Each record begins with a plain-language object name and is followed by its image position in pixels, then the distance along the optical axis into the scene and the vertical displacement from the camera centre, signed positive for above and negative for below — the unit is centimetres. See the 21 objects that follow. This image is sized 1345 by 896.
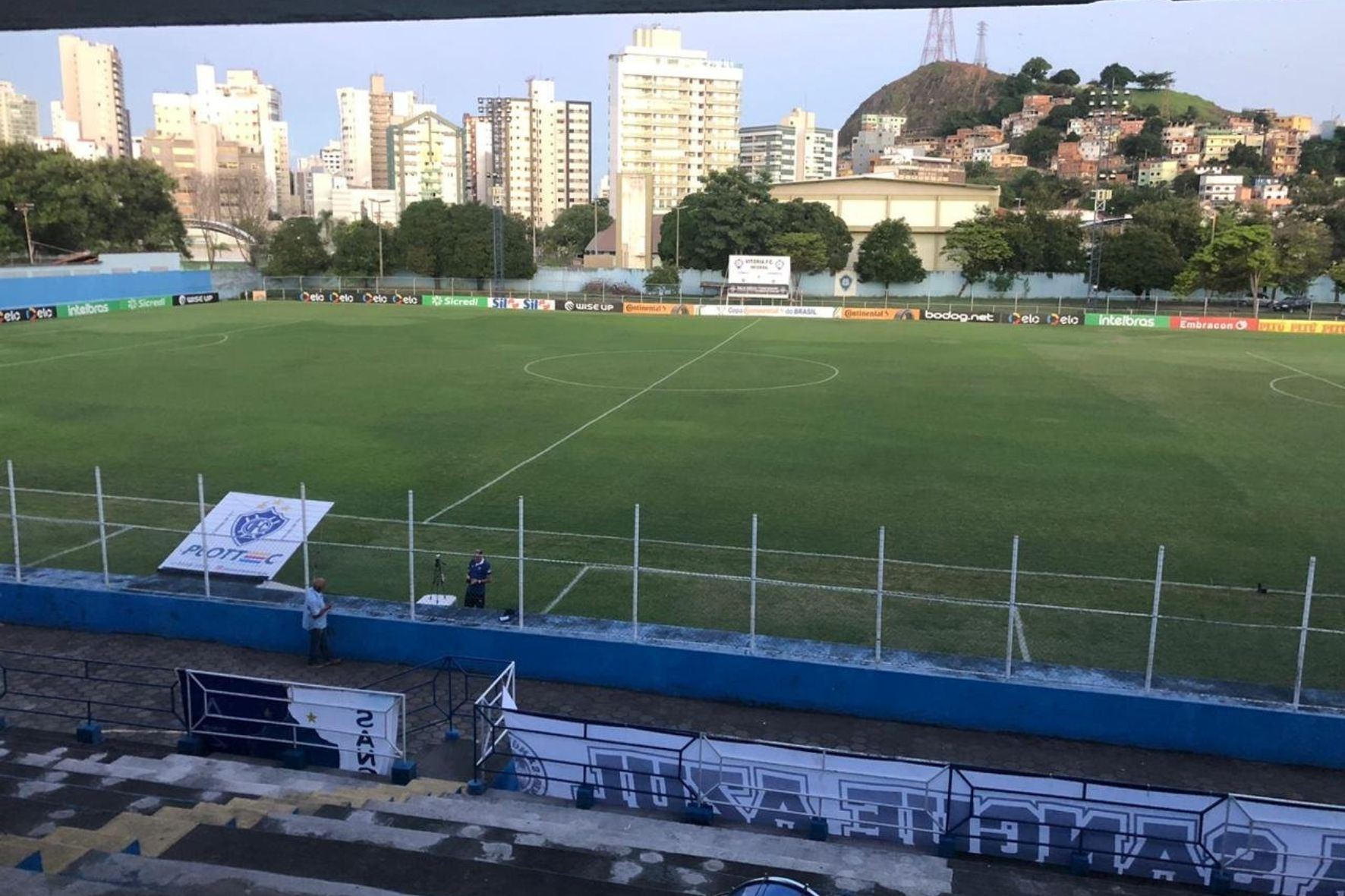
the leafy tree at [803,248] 8288 +238
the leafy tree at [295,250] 8244 +190
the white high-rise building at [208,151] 18825 +2193
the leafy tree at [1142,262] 7262 +138
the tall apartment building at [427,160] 18325 +2049
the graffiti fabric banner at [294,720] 1060 -446
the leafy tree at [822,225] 8481 +426
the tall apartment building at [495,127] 18688 +2660
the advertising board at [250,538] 1523 -373
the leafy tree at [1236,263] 6619 +126
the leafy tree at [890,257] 8169 +172
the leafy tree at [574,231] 13912 +611
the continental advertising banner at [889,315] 7088 -228
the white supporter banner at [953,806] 875 -459
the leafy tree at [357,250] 8219 +192
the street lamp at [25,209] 7138 +427
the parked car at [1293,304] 7112 -139
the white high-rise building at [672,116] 17075 +2609
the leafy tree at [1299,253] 6681 +189
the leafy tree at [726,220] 8400 +457
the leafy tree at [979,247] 7931 +245
